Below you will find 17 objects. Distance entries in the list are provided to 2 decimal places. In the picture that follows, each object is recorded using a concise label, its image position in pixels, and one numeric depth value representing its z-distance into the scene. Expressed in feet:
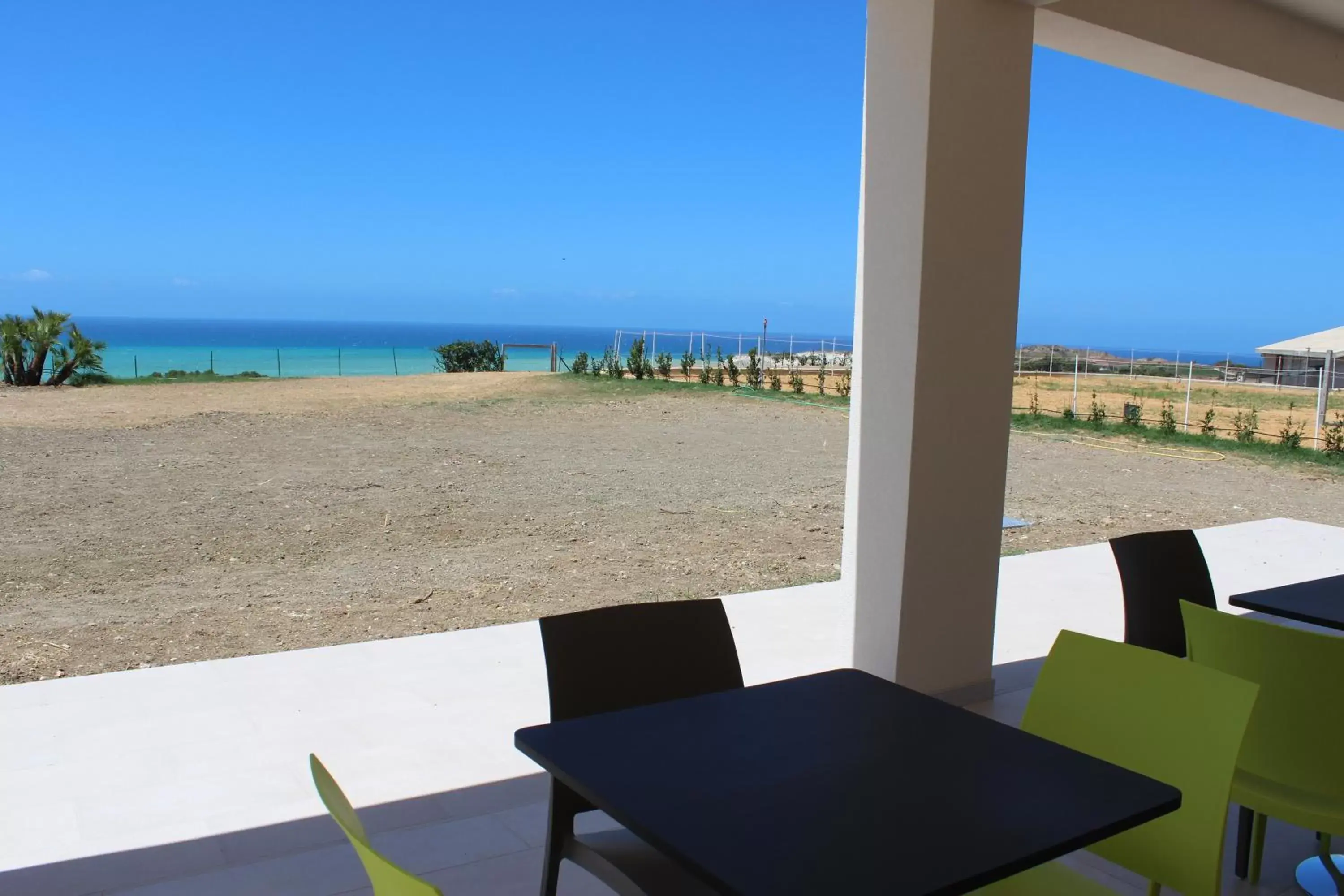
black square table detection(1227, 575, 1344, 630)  7.23
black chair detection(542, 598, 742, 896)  5.09
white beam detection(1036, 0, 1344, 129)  10.14
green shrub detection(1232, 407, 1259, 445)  41.88
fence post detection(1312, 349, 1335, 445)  42.97
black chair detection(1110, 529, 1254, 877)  8.11
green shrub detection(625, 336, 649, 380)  59.36
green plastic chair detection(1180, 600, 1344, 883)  5.37
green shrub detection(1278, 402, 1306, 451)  39.73
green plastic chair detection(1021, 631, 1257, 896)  4.56
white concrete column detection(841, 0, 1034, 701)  9.31
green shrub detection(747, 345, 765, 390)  58.34
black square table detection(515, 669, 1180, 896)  3.41
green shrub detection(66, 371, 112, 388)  52.19
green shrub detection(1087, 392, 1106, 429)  45.65
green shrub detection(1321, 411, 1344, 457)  38.99
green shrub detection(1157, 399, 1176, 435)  43.16
